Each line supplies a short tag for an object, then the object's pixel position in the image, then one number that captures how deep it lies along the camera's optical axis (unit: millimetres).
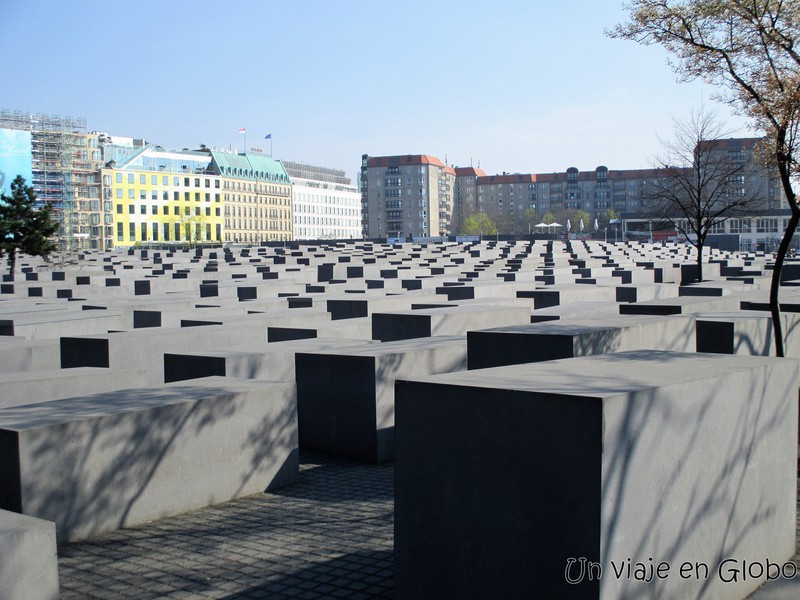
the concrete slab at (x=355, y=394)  8445
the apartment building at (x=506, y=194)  188250
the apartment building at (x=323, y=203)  153500
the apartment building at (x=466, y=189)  191750
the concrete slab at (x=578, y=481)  4023
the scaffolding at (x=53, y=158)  89500
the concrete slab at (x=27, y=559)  4199
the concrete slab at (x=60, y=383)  7941
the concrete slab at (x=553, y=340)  8625
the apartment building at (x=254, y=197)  131500
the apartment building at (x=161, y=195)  114625
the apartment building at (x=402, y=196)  167625
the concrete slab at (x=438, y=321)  12039
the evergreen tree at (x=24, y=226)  34281
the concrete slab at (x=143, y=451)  5926
